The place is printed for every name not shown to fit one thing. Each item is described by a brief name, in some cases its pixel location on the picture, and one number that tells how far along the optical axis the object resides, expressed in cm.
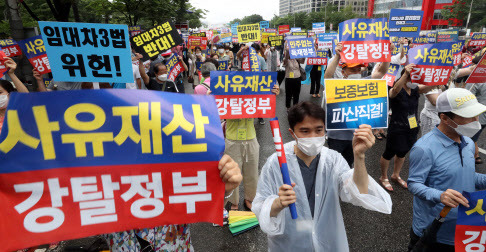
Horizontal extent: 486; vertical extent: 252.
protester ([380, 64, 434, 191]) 404
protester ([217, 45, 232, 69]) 1085
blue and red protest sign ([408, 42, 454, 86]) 389
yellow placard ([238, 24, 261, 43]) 814
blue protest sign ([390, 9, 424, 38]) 721
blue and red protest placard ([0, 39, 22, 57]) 739
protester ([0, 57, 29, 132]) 274
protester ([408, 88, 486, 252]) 214
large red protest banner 127
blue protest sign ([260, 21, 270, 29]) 1721
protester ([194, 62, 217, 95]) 393
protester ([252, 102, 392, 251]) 174
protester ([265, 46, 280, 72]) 1009
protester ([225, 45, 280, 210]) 367
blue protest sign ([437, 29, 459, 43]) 1363
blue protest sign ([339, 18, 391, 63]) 393
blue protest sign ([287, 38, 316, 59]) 771
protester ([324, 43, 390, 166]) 371
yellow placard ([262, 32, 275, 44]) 1287
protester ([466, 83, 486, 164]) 465
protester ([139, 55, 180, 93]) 499
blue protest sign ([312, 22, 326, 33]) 1795
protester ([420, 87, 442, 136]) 399
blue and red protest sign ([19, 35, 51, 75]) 514
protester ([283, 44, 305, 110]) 788
